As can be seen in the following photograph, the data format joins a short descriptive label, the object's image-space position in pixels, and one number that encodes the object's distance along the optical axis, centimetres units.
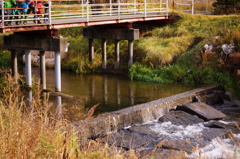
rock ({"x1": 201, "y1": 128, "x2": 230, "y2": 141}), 1220
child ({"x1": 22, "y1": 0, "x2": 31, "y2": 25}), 1692
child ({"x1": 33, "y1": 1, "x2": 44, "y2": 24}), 1709
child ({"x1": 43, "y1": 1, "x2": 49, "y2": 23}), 1728
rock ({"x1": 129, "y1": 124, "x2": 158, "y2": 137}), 1253
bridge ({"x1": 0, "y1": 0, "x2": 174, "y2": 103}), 1674
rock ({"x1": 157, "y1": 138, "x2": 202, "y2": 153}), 1079
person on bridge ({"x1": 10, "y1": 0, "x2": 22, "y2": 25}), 1653
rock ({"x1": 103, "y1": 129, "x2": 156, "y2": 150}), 1117
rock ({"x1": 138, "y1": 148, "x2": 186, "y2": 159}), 1002
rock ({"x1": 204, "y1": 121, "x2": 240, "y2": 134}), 1333
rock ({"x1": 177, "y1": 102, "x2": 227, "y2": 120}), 1450
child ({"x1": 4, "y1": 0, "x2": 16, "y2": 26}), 1635
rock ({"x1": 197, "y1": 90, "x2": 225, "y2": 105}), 1695
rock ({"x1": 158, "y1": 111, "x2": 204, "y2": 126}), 1379
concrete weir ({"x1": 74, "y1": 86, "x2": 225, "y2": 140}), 1229
